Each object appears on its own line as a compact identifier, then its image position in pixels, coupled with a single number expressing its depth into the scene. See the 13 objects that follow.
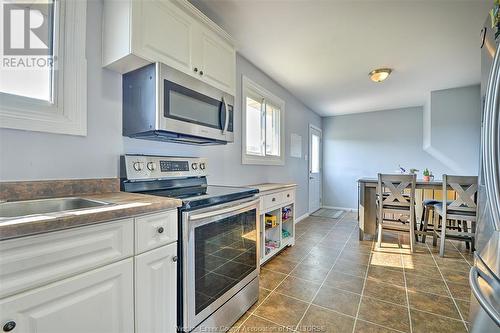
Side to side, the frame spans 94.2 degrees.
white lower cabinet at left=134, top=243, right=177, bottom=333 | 1.01
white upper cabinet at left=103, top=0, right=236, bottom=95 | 1.29
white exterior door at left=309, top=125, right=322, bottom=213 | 5.16
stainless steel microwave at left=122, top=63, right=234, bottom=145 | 1.39
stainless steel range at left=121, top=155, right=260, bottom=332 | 1.22
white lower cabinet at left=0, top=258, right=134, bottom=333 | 0.70
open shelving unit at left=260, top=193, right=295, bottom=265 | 2.46
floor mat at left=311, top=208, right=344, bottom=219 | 4.99
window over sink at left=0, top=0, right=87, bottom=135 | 1.15
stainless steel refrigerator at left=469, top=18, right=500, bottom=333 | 0.80
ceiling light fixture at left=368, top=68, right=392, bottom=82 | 3.02
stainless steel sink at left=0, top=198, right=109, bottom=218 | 1.02
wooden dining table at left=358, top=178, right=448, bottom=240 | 3.36
